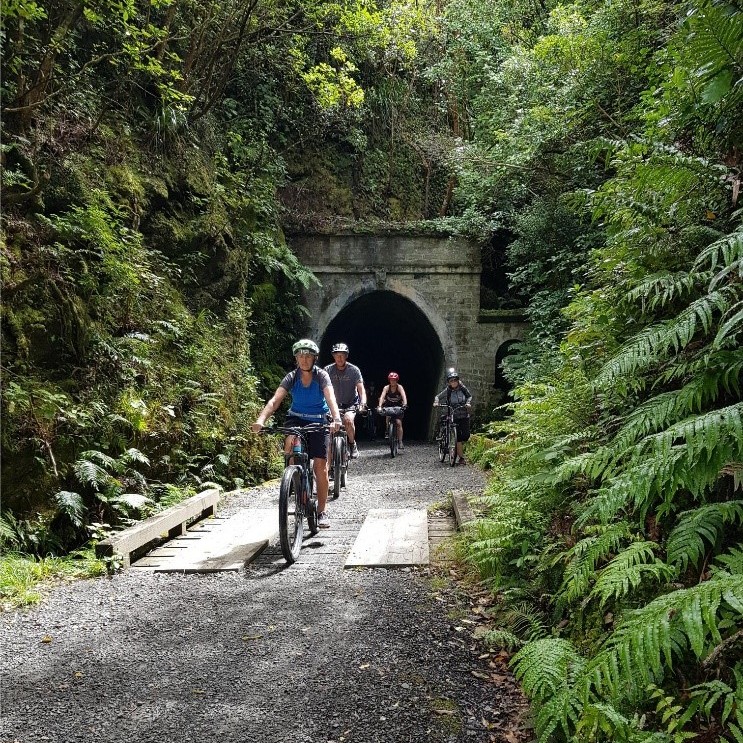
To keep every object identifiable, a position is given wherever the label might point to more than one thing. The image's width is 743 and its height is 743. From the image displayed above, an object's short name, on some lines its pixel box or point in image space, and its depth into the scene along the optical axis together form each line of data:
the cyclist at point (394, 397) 13.12
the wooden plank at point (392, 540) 4.82
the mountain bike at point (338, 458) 7.69
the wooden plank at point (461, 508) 5.48
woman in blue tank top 5.66
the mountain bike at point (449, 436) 11.19
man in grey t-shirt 8.36
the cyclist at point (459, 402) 10.97
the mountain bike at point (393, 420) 12.88
